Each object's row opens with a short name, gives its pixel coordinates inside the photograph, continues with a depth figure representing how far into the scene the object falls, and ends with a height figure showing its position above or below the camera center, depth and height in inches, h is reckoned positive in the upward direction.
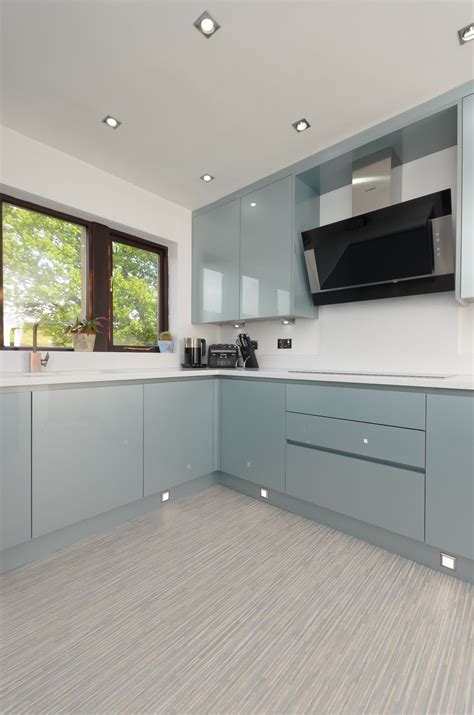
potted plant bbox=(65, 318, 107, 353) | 92.5 +5.8
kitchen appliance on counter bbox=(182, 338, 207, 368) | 115.6 +1.0
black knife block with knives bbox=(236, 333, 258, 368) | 113.6 +1.4
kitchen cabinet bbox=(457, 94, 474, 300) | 65.3 +31.4
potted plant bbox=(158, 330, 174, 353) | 115.0 +4.2
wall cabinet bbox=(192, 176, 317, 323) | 95.0 +30.4
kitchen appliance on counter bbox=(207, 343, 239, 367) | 113.0 -0.1
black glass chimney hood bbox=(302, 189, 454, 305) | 74.2 +25.8
